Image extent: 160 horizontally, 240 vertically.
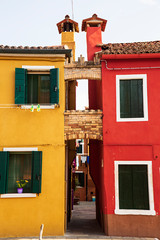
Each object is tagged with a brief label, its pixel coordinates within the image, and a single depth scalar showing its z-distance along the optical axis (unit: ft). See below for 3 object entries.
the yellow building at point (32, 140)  28.07
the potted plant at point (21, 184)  28.43
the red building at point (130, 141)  28.02
